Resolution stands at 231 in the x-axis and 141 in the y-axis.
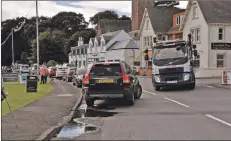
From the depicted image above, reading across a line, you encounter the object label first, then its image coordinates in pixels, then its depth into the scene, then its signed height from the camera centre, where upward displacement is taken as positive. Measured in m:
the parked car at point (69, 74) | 40.83 -0.80
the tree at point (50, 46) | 61.56 +3.38
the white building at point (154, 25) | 57.43 +6.17
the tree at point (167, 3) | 106.51 +17.21
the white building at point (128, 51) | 63.62 +2.41
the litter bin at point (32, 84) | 23.64 -1.05
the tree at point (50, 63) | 67.82 +0.60
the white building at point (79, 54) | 79.44 +2.50
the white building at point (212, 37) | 43.12 +3.13
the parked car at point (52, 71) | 54.37 -0.64
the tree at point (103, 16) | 116.94 +14.97
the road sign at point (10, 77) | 40.17 -1.05
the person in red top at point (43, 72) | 33.69 -0.52
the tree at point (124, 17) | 120.45 +14.85
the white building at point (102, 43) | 75.38 +4.60
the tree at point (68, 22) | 73.62 +9.01
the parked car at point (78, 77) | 30.16 -0.83
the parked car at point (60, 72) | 49.56 -0.71
